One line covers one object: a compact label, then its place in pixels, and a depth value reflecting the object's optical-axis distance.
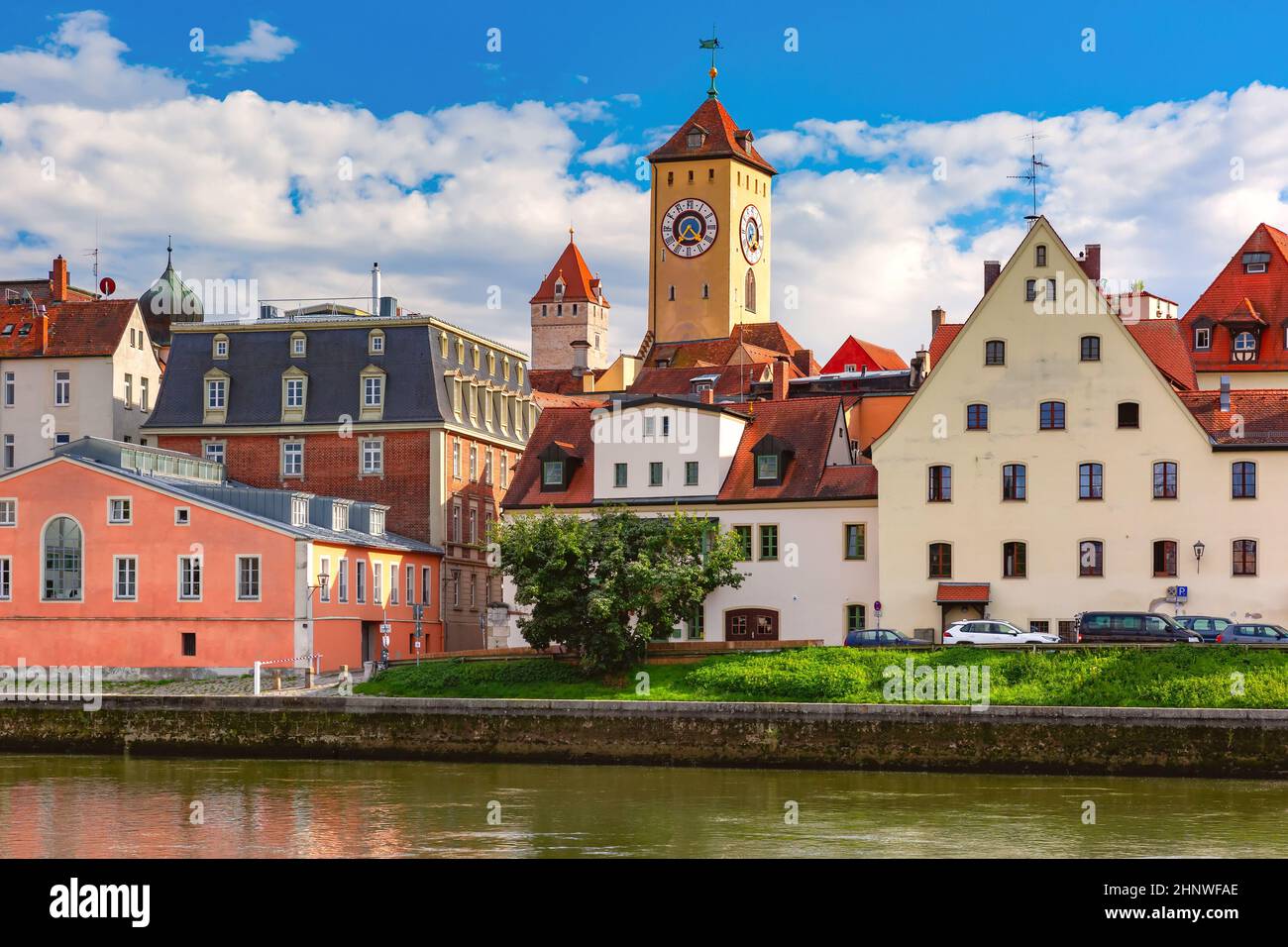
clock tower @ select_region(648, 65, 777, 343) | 138.38
